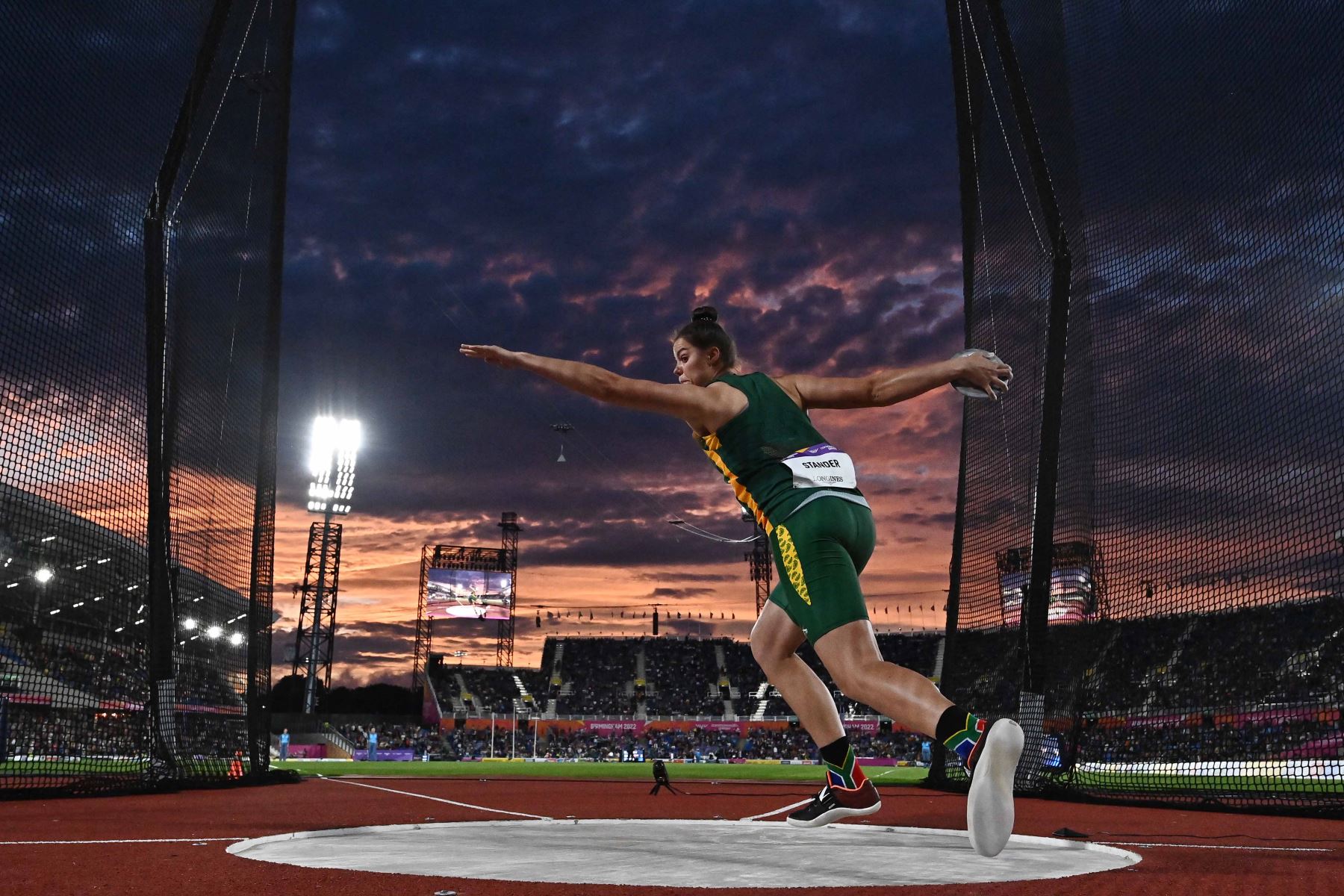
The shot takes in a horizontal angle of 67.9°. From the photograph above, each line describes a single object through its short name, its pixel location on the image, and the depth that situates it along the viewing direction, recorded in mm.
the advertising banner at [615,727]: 61344
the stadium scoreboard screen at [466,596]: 60875
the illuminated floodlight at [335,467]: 54781
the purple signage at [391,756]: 50406
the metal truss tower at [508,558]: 63688
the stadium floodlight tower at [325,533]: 55469
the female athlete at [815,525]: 3479
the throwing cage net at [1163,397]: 9547
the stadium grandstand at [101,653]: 12586
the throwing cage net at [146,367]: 11062
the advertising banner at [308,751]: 49969
